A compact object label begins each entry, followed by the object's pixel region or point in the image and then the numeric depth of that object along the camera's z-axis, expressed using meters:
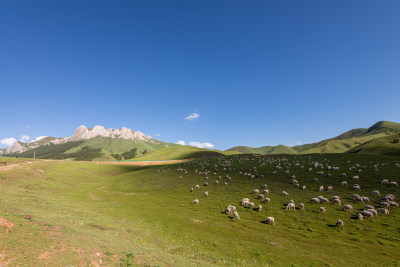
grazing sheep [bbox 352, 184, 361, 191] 37.54
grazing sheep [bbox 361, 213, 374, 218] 26.36
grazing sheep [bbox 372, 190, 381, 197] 34.06
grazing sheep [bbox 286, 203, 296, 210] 31.18
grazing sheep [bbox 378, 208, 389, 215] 26.90
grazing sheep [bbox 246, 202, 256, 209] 32.91
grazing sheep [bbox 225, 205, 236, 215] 30.53
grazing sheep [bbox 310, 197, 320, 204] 33.04
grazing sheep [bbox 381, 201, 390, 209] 28.86
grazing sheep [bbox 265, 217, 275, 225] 26.23
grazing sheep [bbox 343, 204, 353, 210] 29.06
